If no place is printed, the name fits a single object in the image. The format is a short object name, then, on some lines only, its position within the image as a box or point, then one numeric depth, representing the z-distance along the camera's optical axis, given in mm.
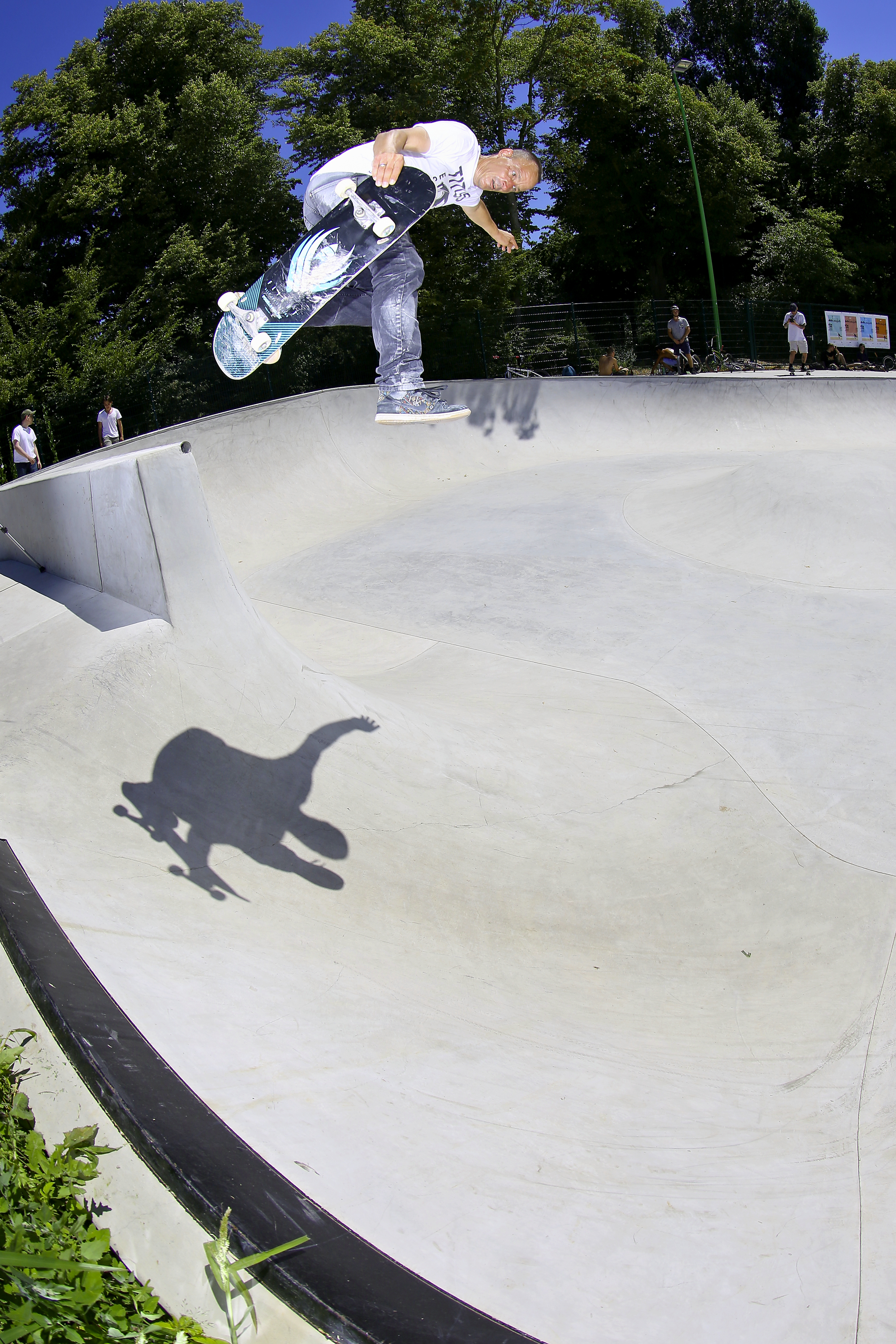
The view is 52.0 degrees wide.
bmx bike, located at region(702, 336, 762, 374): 25266
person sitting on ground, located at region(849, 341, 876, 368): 28228
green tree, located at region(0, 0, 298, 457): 24359
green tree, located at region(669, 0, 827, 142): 44406
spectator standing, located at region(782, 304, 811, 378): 21953
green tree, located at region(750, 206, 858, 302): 34594
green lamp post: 23531
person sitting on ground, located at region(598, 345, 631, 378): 19906
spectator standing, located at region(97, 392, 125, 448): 16453
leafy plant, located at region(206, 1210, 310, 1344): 2211
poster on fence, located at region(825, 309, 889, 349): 28078
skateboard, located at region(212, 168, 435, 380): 5465
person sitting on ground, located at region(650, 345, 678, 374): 21344
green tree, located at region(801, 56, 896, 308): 36844
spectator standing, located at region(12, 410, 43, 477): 14195
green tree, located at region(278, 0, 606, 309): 24953
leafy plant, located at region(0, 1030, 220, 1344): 1933
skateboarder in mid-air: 5535
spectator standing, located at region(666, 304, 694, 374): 20938
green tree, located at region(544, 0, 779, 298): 32188
